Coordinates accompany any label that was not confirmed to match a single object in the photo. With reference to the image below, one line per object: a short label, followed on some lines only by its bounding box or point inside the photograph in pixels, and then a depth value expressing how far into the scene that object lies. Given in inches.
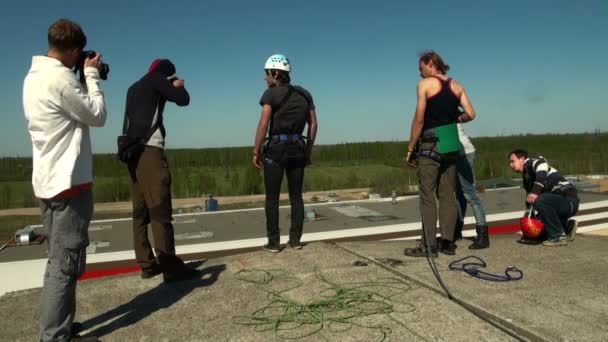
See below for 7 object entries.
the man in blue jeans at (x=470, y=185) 173.3
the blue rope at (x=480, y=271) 134.8
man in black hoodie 128.4
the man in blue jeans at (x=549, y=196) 178.1
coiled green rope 104.9
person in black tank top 154.6
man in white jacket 90.5
